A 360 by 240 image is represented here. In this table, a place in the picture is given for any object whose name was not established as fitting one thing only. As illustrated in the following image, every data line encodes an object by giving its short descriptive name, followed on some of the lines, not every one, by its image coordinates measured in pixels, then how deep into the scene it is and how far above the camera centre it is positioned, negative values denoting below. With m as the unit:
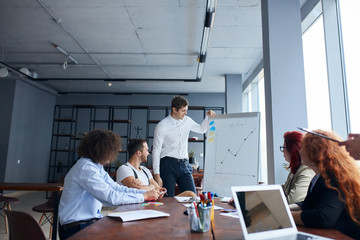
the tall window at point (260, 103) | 6.56 +1.35
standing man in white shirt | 3.02 +0.02
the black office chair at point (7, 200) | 4.20 -0.78
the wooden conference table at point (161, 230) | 1.13 -0.35
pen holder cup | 1.20 -0.30
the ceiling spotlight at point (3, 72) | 5.72 +1.66
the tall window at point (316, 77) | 3.59 +1.11
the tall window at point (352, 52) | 3.04 +1.21
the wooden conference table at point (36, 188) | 3.45 -0.48
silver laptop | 1.08 -0.25
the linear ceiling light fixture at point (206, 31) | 3.78 +2.07
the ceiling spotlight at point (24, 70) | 6.41 +1.92
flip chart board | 2.65 +0.01
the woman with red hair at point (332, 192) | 1.28 -0.18
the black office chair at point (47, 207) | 3.71 -0.81
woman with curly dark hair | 1.75 -0.25
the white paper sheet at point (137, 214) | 1.40 -0.35
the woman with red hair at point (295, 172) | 1.87 -0.13
